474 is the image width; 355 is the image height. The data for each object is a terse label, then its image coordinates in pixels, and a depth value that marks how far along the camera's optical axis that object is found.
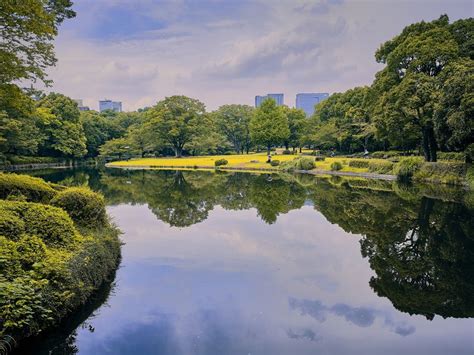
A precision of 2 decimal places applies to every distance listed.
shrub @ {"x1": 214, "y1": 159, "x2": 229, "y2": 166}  49.03
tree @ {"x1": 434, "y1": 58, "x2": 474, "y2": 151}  20.00
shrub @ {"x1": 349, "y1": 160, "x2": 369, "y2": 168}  35.78
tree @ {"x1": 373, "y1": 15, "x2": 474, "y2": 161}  25.98
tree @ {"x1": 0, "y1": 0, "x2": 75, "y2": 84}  9.22
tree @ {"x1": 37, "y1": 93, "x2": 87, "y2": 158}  53.06
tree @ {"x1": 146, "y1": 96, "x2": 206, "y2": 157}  60.81
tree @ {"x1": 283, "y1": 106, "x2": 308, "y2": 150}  64.75
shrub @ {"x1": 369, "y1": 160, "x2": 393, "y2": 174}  31.58
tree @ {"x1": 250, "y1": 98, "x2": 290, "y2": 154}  54.84
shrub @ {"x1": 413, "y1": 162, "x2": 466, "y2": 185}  24.00
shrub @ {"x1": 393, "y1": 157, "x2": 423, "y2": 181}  28.34
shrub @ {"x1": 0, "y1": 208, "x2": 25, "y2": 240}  6.17
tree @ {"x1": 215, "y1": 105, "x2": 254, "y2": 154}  73.75
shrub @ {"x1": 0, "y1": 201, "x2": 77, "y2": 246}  6.76
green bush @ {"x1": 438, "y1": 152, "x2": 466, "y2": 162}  26.33
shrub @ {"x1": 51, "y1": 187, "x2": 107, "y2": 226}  8.93
